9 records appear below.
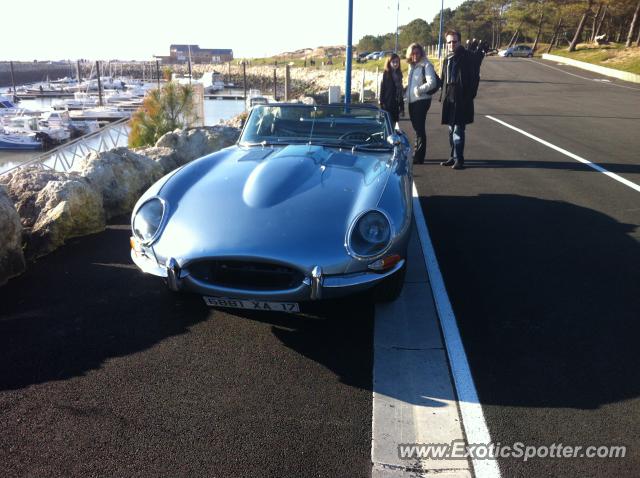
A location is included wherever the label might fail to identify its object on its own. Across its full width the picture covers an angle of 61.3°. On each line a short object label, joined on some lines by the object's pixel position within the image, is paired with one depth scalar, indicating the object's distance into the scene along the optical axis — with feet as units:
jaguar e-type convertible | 10.34
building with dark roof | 415.03
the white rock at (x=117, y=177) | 20.48
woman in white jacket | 25.93
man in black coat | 25.26
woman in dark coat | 27.61
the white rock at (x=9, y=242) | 13.98
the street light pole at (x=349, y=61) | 45.89
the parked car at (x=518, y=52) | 186.29
